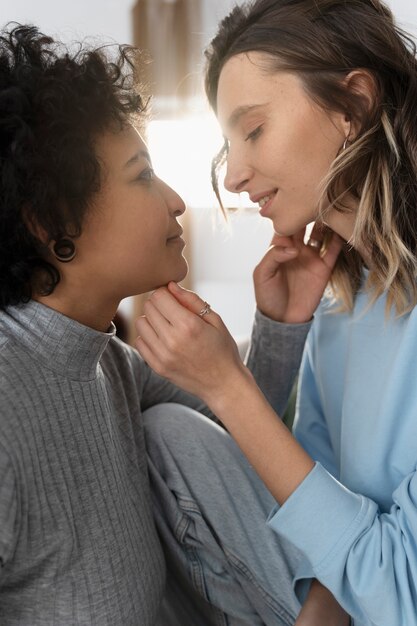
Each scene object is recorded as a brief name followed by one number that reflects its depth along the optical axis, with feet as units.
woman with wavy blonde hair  3.49
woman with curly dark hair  3.04
